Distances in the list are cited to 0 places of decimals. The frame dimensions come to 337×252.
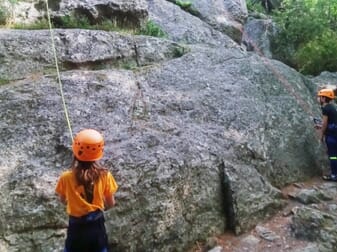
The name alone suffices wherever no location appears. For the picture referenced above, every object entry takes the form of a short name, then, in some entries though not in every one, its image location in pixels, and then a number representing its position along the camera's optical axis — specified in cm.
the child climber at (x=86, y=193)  379
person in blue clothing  755
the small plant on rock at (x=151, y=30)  910
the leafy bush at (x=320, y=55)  1141
